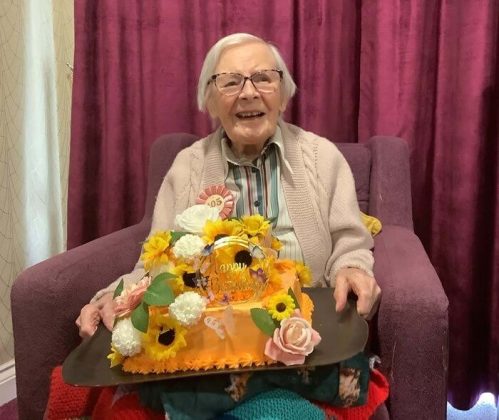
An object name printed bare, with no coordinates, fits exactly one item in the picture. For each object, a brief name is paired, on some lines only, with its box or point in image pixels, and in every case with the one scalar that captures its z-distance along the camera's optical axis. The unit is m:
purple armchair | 0.97
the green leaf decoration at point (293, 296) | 0.98
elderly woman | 1.37
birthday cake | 0.91
